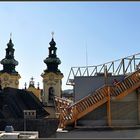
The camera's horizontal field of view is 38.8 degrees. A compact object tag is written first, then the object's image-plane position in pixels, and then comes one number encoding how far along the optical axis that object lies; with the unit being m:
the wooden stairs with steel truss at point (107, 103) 9.65
